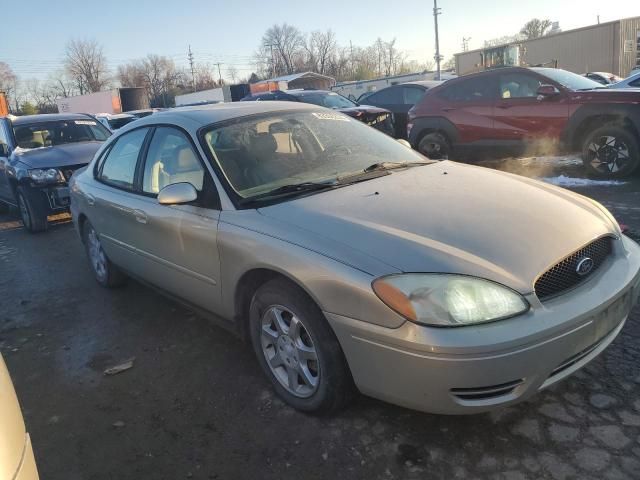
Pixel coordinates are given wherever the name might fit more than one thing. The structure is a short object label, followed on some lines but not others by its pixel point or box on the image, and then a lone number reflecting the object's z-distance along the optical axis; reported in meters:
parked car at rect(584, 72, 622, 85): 20.76
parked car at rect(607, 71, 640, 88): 8.18
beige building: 35.03
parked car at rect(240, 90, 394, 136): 10.30
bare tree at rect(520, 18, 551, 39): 76.62
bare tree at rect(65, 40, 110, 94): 87.75
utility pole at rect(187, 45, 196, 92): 94.12
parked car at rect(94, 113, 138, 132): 18.47
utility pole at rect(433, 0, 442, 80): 38.94
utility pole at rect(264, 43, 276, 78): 93.38
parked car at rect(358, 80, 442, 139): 12.30
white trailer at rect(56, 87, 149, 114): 38.31
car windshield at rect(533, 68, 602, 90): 7.96
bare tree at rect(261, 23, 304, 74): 92.69
